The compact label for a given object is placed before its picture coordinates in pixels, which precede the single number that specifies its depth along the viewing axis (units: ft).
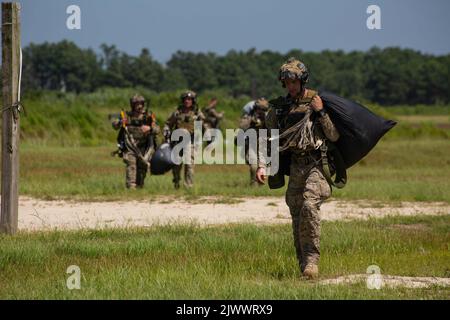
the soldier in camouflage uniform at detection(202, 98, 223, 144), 108.38
